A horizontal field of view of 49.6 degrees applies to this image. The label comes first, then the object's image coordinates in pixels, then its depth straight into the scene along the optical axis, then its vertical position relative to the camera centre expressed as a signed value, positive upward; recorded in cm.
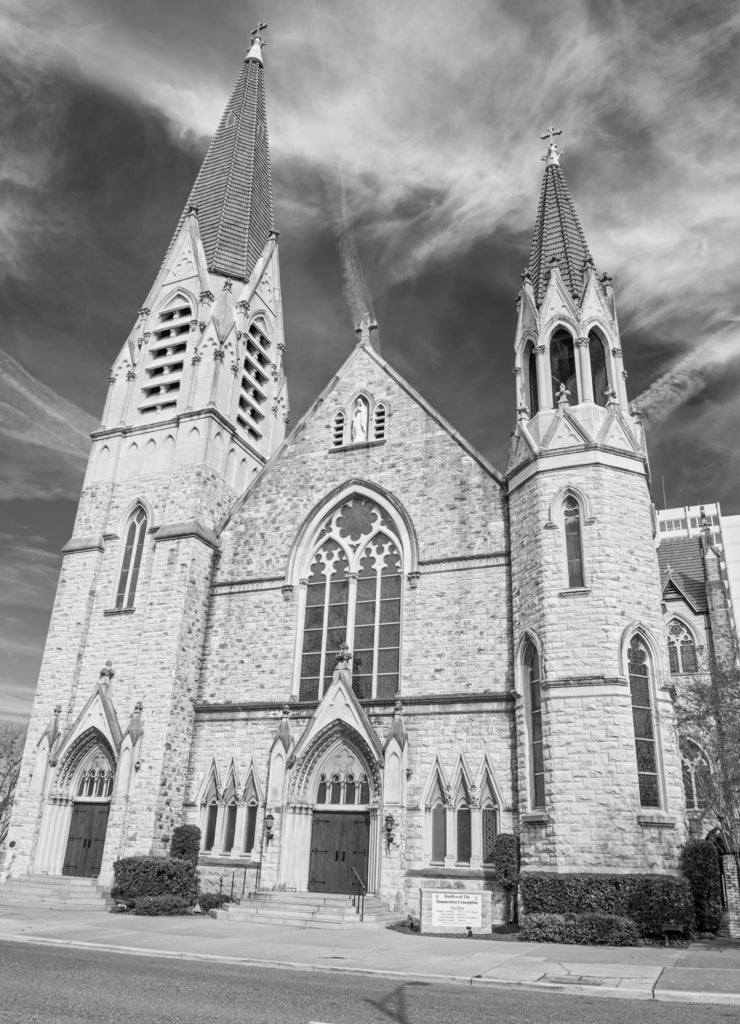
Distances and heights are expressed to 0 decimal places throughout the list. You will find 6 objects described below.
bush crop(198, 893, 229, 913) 1878 -101
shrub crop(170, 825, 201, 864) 2027 +23
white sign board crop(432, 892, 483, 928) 1547 -81
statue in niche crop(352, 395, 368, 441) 2482 +1263
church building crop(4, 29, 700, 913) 1781 +549
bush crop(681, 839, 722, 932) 1583 -16
